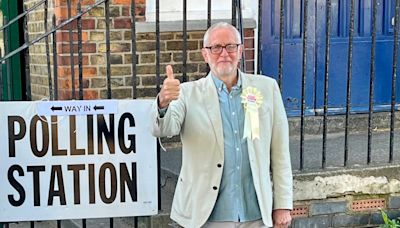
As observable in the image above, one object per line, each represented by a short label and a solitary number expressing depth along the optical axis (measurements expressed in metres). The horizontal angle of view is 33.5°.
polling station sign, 3.90
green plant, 4.63
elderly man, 3.29
